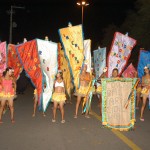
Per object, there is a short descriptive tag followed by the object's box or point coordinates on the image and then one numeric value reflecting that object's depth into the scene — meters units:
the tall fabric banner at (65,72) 14.05
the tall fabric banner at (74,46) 10.01
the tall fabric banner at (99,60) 13.48
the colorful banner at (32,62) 9.69
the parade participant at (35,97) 10.08
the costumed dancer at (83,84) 9.82
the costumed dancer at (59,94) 8.97
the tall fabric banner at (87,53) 10.42
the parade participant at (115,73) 9.84
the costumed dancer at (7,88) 8.72
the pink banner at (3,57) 10.95
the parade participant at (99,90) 10.93
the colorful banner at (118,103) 8.14
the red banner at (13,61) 13.55
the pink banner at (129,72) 14.47
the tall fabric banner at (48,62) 9.57
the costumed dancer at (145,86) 9.61
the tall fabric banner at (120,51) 11.30
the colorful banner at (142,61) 11.09
